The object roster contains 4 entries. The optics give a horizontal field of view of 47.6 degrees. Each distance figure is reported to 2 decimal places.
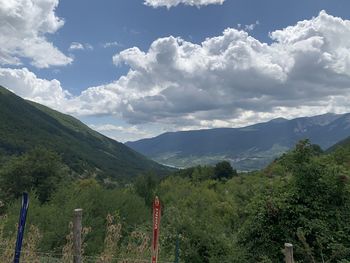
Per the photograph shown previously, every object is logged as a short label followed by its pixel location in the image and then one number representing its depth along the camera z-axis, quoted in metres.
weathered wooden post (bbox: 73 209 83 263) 6.48
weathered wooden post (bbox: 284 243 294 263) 6.24
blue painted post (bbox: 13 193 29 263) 5.65
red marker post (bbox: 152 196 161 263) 5.76
